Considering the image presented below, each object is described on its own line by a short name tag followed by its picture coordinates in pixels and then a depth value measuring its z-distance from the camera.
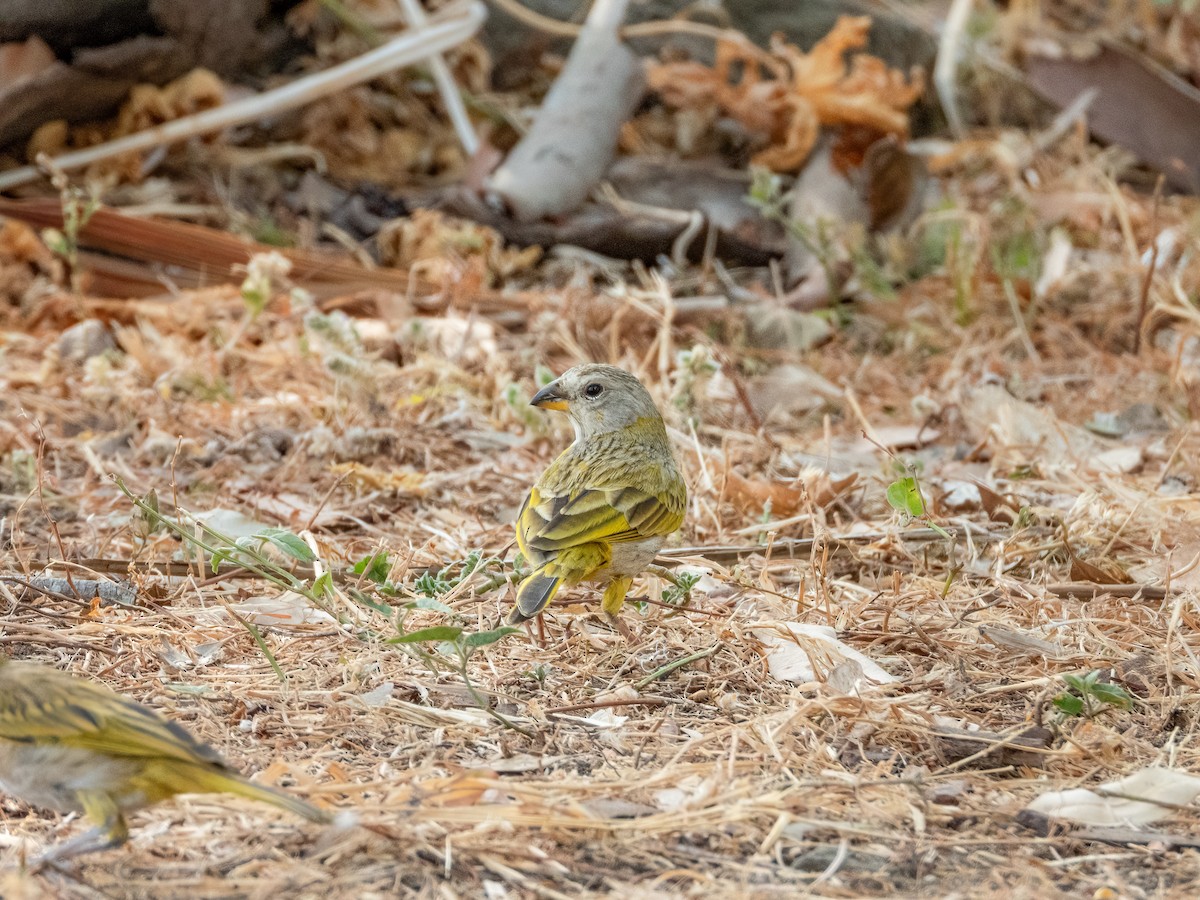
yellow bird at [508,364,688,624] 7.17
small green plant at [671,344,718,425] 10.41
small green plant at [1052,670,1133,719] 6.25
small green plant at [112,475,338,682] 6.49
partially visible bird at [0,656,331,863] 4.93
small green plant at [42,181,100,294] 11.88
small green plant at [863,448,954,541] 7.32
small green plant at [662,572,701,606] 7.45
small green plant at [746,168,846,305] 12.98
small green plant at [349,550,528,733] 5.80
